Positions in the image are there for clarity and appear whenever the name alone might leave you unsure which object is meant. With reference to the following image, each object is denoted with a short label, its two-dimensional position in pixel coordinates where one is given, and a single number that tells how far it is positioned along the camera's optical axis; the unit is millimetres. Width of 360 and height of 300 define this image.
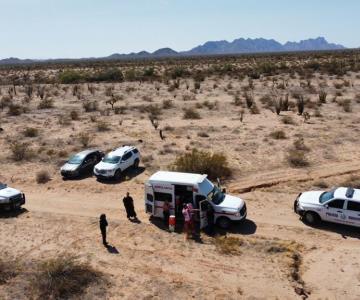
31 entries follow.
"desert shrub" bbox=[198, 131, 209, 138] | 33797
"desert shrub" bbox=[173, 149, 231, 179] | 25391
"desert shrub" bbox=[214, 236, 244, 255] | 17250
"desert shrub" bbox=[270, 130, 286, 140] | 32219
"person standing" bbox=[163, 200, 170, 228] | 19594
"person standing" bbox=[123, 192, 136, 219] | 20109
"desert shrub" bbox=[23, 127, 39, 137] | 36531
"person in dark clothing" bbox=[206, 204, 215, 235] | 19209
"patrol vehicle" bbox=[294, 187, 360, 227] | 18781
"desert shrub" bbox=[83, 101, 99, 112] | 46406
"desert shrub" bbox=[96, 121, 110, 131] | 37031
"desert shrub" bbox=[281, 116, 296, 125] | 36844
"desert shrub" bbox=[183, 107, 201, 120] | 40459
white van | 19141
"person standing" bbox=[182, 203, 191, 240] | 18531
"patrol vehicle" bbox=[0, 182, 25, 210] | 21594
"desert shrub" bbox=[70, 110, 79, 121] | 42125
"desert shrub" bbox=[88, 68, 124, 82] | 76625
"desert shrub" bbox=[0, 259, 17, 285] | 15451
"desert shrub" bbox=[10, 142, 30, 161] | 30422
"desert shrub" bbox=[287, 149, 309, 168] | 27000
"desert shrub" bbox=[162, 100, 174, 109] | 46219
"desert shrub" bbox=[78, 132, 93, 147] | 32781
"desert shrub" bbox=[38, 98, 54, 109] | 49750
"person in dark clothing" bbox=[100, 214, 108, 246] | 18091
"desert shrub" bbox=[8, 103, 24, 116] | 45969
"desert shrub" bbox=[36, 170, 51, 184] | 26453
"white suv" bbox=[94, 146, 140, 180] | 25750
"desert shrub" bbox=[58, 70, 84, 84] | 76250
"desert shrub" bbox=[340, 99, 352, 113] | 41062
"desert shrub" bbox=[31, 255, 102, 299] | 14539
